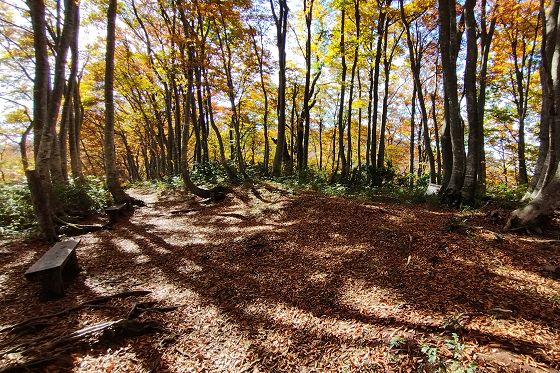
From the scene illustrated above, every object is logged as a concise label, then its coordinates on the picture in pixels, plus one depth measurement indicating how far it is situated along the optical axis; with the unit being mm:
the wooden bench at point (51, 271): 3705
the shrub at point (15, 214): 7102
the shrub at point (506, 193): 7441
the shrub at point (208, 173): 14357
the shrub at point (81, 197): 8484
